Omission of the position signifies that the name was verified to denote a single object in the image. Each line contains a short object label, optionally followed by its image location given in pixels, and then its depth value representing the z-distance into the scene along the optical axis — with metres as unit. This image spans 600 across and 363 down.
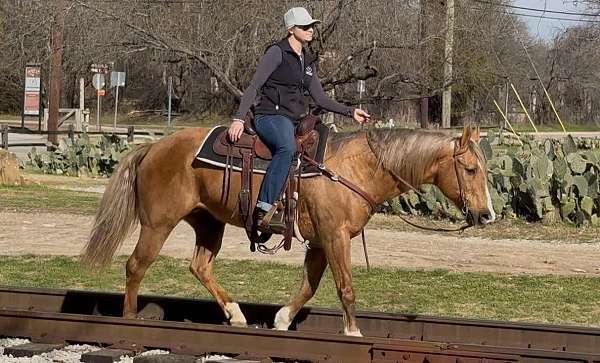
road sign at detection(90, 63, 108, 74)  25.57
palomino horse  7.76
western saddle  7.91
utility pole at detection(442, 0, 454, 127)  24.70
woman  7.86
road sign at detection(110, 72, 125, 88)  40.62
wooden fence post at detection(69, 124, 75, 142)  28.90
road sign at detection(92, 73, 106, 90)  37.00
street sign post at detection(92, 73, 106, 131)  36.78
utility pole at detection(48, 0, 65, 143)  23.73
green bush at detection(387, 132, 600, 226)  17.45
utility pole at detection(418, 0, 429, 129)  24.66
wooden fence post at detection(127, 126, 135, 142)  32.48
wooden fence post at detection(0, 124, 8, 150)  31.88
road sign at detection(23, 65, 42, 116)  34.69
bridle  7.65
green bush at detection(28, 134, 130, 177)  26.72
